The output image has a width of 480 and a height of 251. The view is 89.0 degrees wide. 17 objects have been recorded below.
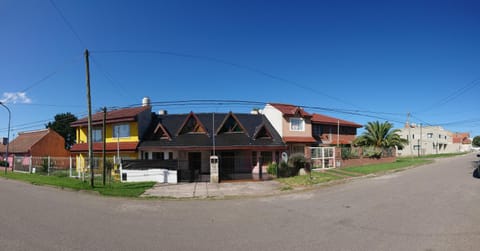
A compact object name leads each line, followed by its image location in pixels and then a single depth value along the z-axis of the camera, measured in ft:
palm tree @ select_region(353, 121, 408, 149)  100.37
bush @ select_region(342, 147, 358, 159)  83.10
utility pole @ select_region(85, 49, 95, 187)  47.32
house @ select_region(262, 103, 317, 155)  80.69
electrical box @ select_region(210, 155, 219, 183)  55.36
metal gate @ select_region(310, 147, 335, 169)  75.62
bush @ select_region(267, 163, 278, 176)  66.13
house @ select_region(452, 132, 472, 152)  243.91
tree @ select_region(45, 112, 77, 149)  168.83
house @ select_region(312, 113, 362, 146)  103.35
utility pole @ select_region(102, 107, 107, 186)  49.02
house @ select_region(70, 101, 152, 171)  75.79
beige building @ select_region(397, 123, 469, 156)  179.01
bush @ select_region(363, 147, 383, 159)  92.94
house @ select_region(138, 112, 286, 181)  71.26
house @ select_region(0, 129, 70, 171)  107.14
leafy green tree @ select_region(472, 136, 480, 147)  317.22
